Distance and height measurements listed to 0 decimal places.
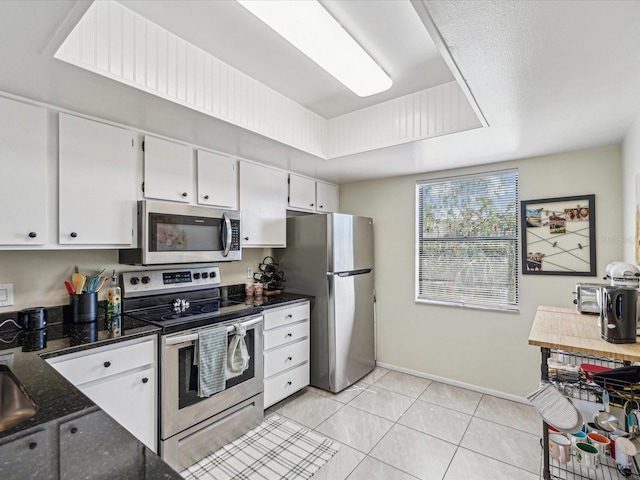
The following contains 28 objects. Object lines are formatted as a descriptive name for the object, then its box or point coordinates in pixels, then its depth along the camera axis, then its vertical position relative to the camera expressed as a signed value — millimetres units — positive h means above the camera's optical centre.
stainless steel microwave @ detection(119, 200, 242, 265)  2111 +57
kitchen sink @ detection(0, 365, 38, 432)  1063 -549
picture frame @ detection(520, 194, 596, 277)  2566 +41
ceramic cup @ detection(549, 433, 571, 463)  1653 -1060
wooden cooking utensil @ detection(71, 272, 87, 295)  1990 -234
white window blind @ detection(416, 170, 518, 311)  2969 +4
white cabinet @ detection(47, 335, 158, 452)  1594 -709
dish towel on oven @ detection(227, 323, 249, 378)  2213 -768
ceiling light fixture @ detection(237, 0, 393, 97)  1327 +945
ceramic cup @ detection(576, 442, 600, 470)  1562 -1036
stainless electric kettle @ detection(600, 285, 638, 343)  1400 -324
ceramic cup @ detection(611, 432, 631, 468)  1520 -1044
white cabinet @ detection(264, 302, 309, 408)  2628 -931
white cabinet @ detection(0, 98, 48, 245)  1615 +358
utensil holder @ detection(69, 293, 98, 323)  1970 -389
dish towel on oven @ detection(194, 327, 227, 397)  2043 -750
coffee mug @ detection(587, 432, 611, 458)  1587 -989
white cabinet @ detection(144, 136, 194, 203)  2176 +509
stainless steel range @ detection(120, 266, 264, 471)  1937 -728
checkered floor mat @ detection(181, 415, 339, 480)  1962 -1387
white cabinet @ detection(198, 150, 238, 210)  2486 +497
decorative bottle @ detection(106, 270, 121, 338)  2057 -406
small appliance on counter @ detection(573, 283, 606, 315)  1922 -346
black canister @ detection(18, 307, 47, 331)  1806 -414
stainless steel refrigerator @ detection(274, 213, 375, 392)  2982 -415
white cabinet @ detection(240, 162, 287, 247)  2822 +338
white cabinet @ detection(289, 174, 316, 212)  3281 +513
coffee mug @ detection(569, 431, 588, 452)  1637 -1000
